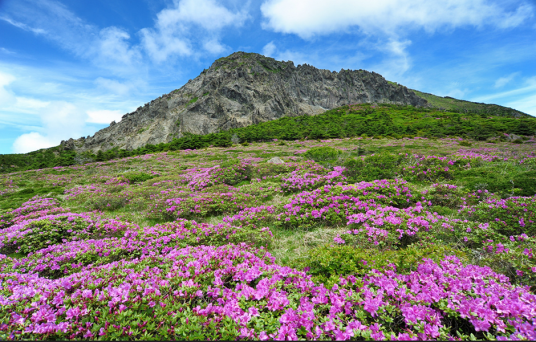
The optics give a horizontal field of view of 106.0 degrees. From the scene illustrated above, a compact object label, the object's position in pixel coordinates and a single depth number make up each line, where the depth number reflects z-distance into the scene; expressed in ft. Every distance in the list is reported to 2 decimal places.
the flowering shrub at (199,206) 28.27
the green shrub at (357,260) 12.16
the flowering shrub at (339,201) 23.08
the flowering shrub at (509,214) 17.03
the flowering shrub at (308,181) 35.59
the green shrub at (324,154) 61.36
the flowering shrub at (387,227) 17.43
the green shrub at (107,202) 35.56
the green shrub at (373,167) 36.32
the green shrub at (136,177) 56.03
